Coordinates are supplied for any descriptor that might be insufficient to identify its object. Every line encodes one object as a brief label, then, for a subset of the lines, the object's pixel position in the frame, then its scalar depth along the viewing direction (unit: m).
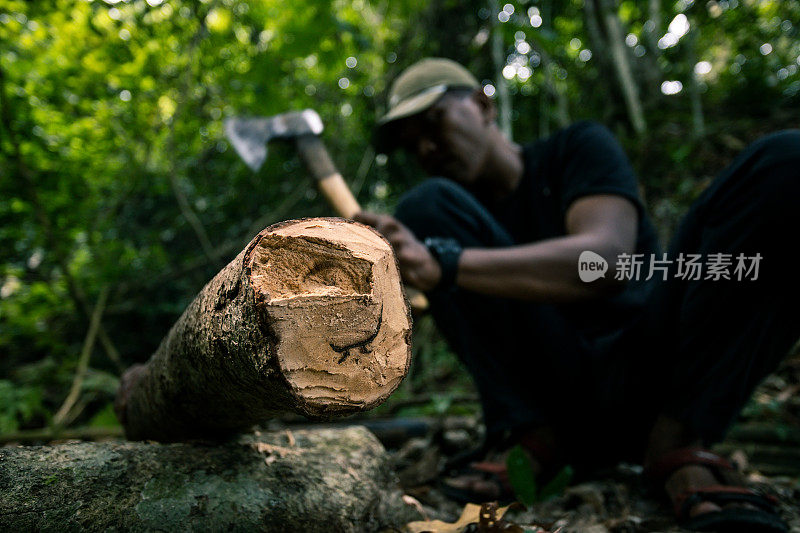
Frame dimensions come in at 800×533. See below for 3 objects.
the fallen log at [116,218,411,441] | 0.64
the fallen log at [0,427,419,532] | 0.79
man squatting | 1.36
